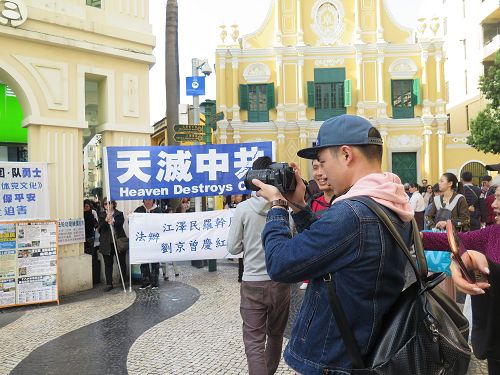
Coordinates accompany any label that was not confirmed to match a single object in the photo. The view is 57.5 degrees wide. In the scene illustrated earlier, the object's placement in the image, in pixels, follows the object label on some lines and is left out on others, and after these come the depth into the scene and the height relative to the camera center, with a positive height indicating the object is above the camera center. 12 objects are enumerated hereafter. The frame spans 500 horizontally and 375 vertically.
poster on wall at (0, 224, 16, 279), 6.70 -0.92
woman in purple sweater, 1.60 -0.43
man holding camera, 1.64 -0.26
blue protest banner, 7.61 +0.26
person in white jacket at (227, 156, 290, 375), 3.47 -0.93
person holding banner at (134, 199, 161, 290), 8.04 -1.53
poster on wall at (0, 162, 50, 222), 6.94 -0.06
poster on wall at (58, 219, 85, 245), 7.58 -0.75
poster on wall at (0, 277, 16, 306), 6.64 -1.52
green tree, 18.17 +2.41
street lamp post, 11.09 +2.80
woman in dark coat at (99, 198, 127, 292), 7.84 -0.86
